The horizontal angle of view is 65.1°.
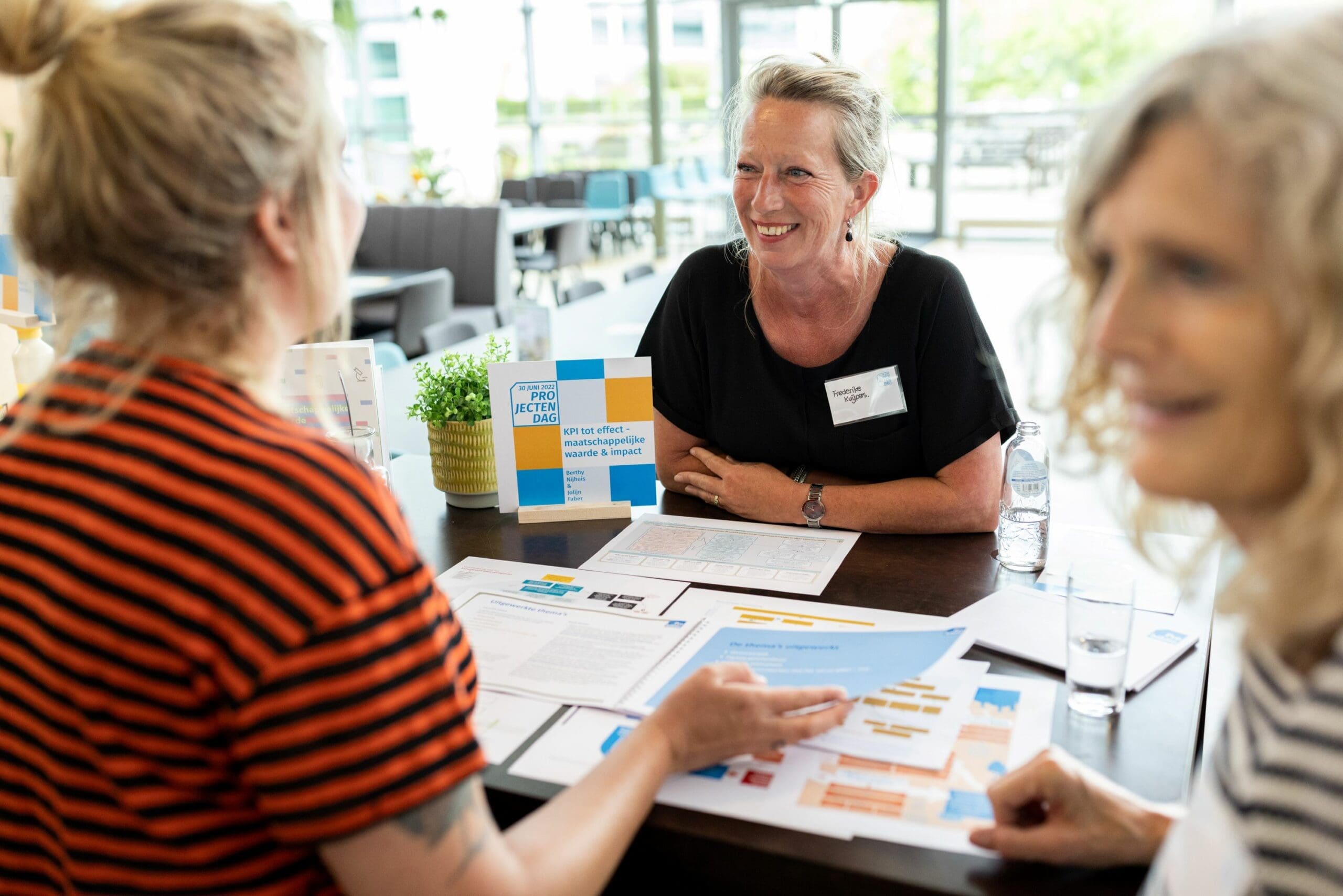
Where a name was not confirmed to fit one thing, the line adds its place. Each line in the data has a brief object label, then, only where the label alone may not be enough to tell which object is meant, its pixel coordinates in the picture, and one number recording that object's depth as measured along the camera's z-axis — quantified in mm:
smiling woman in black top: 1981
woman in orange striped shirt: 786
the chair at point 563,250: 8102
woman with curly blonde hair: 668
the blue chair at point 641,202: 10664
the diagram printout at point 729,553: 1664
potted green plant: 1973
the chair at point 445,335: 4203
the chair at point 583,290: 4812
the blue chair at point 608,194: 9930
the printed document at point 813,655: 1253
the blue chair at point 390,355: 4133
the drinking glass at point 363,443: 1875
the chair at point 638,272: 5262
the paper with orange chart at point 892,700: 1179
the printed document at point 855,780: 1054
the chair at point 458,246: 6043
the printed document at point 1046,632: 1361
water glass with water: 1229
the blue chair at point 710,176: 12070
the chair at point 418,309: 5145
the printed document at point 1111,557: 1558
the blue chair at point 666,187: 11227
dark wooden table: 984
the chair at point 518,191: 10906
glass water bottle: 1670
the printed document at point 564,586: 1586
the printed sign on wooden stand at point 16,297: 2139
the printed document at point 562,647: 1346
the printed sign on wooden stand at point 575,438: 1904
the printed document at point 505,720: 1229
